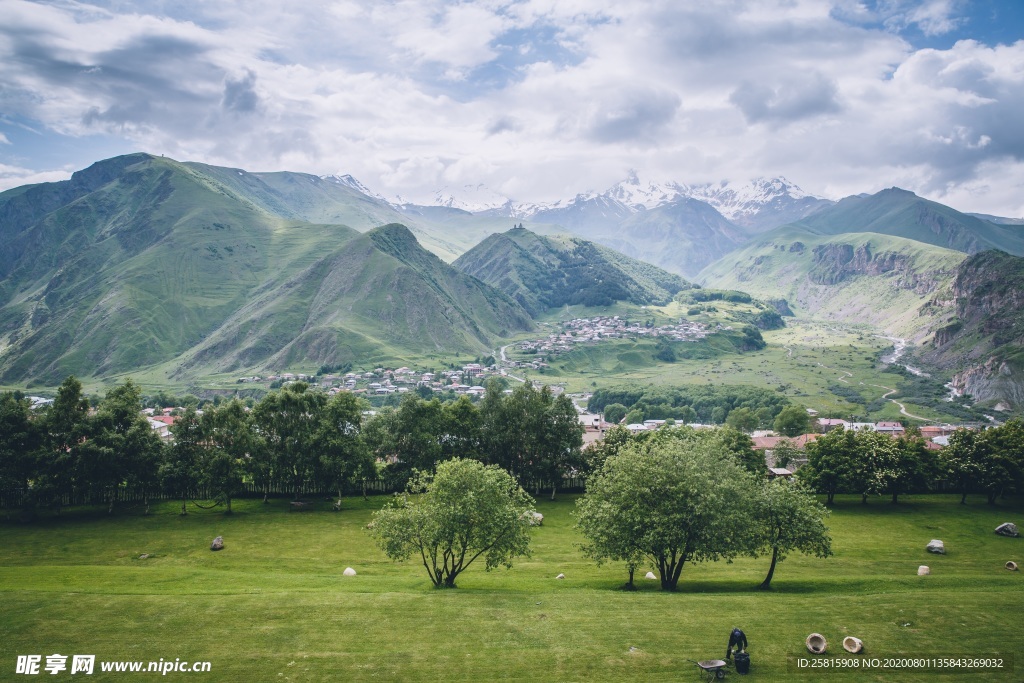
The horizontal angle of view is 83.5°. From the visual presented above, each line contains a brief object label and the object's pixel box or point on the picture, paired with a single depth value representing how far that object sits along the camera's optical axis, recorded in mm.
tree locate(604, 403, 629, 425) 193000
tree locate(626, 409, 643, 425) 182625
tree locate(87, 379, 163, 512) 59438
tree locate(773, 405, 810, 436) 144875
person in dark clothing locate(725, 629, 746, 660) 28203
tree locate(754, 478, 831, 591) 41062
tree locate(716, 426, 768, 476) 78062
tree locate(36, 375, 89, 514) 57812
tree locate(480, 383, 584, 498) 78312
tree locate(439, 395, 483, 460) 78438
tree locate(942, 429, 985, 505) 73750
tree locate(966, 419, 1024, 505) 70938
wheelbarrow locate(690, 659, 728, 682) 26969
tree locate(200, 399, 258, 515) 63000
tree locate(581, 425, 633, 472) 76500
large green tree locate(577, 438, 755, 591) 39406
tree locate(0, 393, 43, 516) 57406
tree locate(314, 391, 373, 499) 68000
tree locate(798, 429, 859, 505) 73000
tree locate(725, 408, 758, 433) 154000
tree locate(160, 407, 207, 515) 63875
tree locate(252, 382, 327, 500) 68250
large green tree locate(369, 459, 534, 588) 40750
